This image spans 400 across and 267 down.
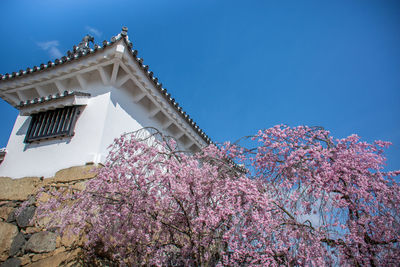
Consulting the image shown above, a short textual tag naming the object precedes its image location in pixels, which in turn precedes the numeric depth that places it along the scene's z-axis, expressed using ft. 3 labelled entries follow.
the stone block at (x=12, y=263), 14.49
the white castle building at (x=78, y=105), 17.46
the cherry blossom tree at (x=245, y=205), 9.37
